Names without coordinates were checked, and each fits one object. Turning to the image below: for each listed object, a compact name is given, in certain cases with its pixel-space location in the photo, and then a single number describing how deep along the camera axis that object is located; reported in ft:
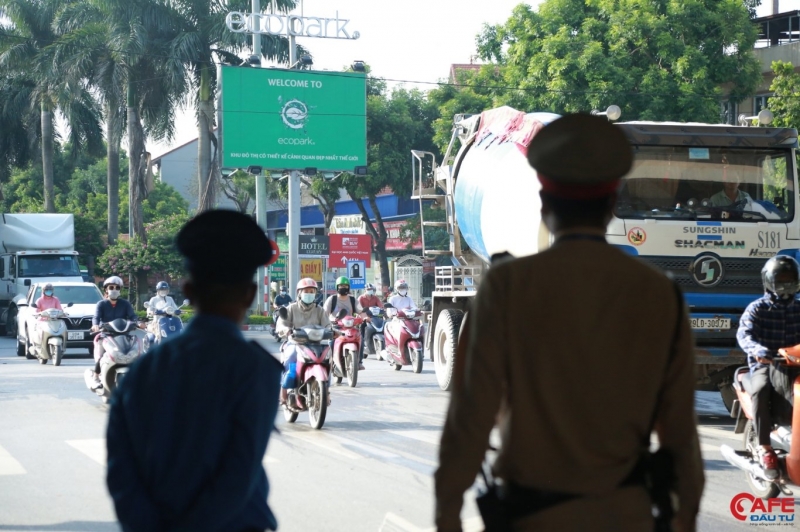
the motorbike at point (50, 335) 75.10
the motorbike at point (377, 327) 73.77
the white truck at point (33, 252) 104.01
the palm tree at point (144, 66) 130.41
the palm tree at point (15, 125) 166.61
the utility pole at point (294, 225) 111.96
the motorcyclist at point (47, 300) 77.97
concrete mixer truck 39.01
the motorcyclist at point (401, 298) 64.60
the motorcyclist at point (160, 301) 54.19
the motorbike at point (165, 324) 53.98
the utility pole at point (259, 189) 117.11
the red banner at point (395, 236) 165.49
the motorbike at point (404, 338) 64.23
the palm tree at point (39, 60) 150.51
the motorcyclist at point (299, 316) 40.15
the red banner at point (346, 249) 103.71
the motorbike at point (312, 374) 38.73
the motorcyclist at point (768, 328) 24.04
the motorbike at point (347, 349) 53.36
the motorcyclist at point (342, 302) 53.88
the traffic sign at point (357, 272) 102.32
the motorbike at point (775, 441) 22.80
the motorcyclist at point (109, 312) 46.21
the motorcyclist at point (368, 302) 72.12
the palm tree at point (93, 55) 134.10
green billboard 108.37
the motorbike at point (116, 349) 45.03
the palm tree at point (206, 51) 129.49
